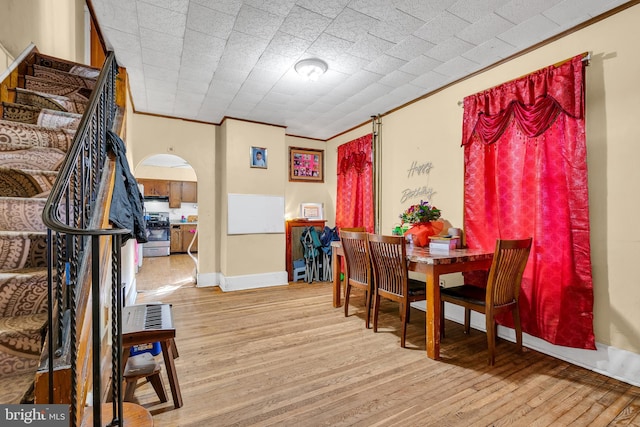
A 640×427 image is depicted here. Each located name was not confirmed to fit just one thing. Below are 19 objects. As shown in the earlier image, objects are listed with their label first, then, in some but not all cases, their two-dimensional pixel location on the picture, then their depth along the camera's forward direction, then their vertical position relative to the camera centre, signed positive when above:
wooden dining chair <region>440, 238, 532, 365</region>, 2.20 -0.58
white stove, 8.04 -0.49
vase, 3.15 -0.16
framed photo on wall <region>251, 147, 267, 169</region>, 4.64 +0.93
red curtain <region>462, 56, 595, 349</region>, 2.22 +0.21
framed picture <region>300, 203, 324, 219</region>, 5.41 +0.12
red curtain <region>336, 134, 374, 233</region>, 4.50 +0.52
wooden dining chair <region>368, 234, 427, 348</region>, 2.54 -0.53
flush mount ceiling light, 2.81 +1.44
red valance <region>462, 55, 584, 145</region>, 2.27 +0.97
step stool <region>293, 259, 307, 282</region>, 4.96 -0.90
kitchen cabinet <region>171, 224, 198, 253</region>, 8.59 -0.56
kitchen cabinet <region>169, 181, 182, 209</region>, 8.66 +0.67
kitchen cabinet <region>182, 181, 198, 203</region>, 8.92 +0.77
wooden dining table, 2.34 -0.42
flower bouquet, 3.16 -0.08
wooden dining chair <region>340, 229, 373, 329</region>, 2.95 -0.49
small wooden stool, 1.69 -0.89
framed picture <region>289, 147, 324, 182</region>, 5.38 +0.96
